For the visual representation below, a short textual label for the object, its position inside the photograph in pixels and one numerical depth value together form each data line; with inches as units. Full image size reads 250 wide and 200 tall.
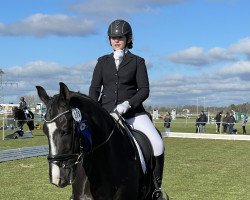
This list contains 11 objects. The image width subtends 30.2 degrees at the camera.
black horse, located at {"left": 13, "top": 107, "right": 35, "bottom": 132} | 1242.6
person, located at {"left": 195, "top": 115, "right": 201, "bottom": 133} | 1601.9
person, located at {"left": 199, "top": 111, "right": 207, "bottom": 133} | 1586.5
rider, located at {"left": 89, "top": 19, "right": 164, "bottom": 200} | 233.0
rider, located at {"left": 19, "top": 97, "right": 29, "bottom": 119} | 1248.2
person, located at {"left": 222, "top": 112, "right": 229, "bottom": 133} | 1657.7
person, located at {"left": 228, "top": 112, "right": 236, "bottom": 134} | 1598.2
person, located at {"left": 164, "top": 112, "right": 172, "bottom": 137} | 1525.5
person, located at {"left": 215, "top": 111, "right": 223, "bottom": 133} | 1699.1
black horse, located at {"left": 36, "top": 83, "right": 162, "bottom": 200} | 161.6
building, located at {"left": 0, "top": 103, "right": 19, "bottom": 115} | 2748.5
